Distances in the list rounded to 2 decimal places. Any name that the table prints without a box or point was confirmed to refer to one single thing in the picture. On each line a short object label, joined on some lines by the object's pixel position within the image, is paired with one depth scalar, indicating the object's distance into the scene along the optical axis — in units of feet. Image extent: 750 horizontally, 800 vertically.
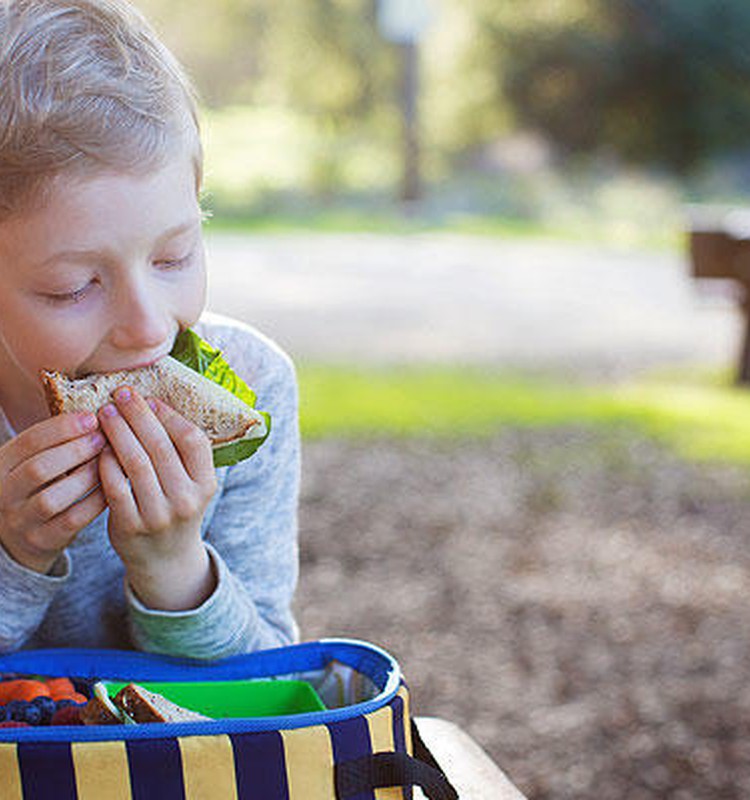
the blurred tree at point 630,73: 70.59
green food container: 3.19
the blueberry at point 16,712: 3.03
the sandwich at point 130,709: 2.93
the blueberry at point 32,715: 3.02
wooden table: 3.24
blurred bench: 26.07
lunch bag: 2.80
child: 3.11
